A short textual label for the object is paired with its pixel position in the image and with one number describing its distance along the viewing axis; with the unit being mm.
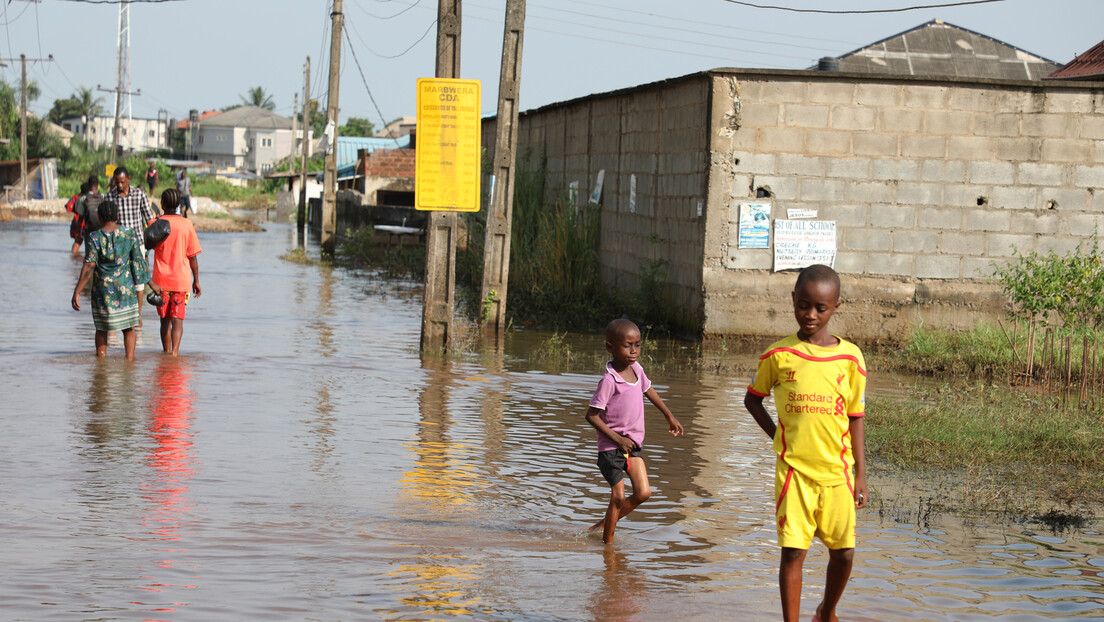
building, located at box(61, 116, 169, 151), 147875
